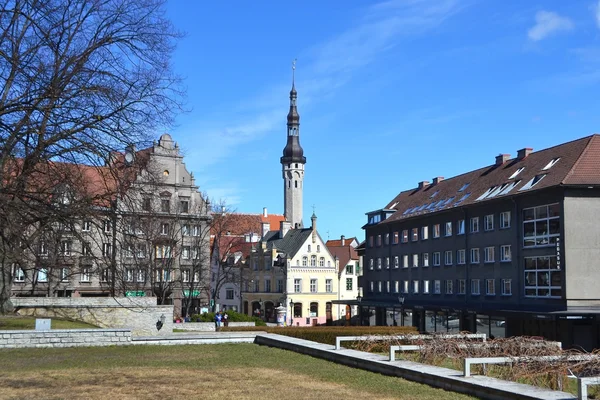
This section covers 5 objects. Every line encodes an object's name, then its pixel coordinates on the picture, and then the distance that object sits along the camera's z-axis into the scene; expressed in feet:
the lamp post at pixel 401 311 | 183.90
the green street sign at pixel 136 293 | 180.22
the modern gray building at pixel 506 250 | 137.90
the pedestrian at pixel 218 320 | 146.93
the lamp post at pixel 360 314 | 237.37
